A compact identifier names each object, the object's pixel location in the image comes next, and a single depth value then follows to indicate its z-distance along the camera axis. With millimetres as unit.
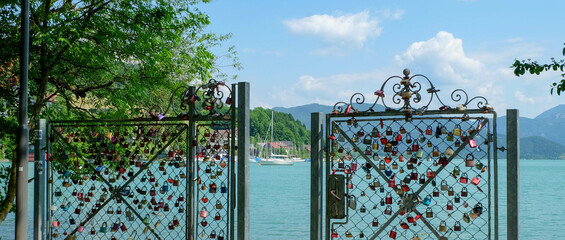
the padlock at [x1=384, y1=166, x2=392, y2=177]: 5984
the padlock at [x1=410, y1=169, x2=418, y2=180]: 5938
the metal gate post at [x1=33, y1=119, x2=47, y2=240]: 7598
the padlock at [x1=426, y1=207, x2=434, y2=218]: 5978
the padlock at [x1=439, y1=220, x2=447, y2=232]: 5793
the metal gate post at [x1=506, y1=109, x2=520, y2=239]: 5445
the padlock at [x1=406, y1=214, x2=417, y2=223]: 5953
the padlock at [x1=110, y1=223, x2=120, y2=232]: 7309
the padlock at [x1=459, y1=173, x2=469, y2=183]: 5650
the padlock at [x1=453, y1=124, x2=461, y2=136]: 5625
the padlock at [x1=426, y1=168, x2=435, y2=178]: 5777
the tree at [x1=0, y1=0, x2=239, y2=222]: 9295
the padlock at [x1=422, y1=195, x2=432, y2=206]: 5898
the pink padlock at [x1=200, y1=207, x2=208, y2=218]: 6659
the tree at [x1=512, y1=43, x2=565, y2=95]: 5863
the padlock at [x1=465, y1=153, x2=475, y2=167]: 5625
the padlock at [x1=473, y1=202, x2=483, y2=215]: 5707
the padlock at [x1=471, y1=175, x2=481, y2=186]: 5670
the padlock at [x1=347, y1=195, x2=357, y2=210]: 5992
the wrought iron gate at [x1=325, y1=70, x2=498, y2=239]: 5652
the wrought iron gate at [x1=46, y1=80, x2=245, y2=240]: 6539
